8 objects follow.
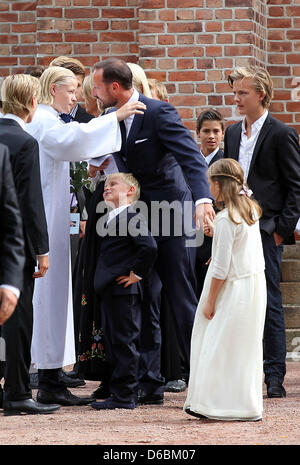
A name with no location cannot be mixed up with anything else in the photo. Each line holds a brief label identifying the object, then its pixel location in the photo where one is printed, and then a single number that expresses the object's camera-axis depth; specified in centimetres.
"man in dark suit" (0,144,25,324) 745
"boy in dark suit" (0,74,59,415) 1028
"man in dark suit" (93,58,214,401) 1120
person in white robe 1113
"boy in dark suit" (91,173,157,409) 1100
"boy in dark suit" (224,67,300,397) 1223
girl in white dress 1018
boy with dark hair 1471
